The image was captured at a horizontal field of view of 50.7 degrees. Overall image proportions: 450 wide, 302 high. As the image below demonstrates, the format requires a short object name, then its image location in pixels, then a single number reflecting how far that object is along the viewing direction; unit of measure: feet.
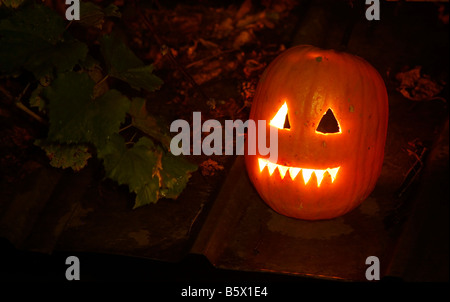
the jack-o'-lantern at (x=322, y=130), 8.22
